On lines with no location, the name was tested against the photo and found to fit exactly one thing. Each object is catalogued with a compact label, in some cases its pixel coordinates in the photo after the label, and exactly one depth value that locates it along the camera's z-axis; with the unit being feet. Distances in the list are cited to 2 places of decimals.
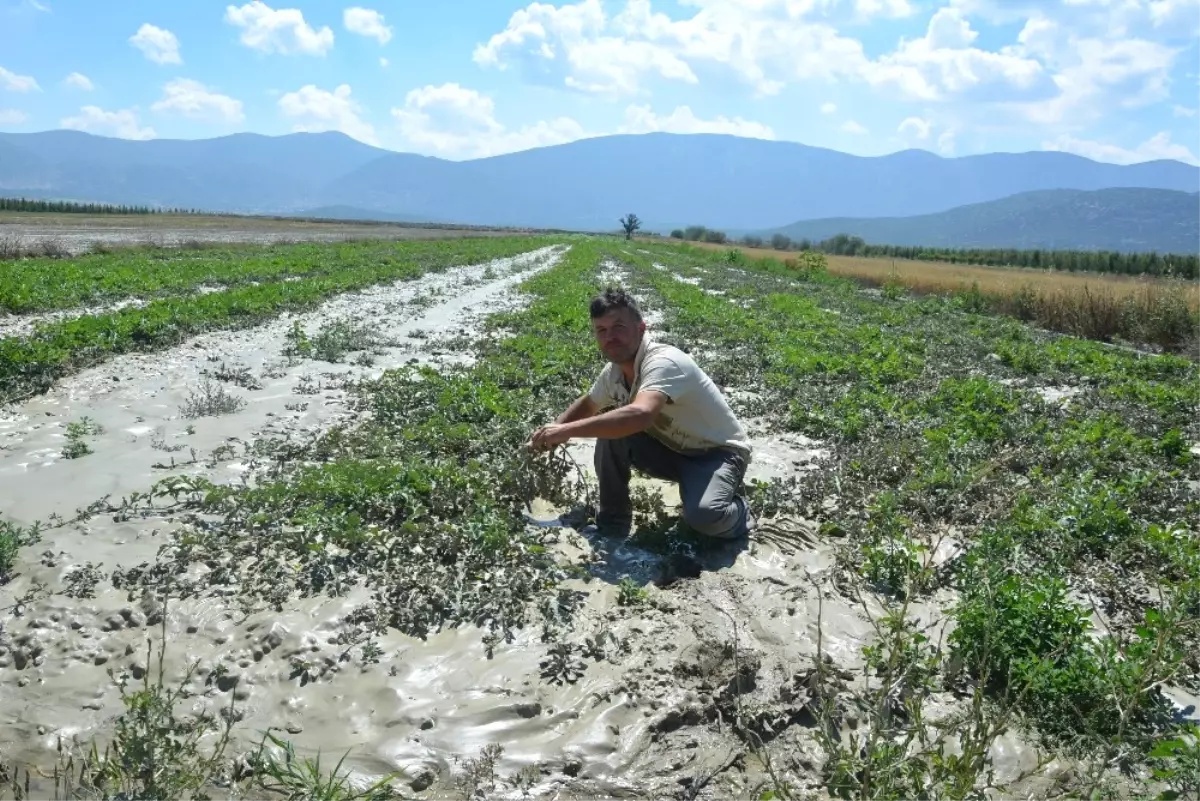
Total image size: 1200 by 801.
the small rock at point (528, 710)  10.81
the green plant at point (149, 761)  8.87
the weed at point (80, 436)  20.17
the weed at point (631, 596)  13.78
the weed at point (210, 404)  24.98
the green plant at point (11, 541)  13.65
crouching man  15.43
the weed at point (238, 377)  29.53
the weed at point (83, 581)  13.05
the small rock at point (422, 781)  9.47
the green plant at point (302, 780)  8.98
